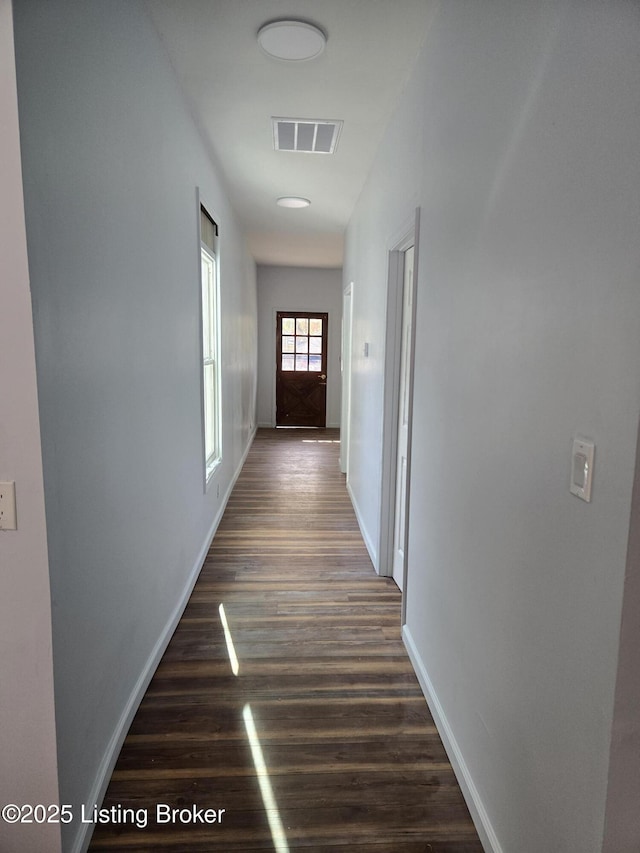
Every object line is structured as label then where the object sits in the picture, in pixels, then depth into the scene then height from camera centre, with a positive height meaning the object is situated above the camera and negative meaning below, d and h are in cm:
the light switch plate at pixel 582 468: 101 -22
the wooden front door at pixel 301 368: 909 -31
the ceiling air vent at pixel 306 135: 311 +131
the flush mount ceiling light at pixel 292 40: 215 +129
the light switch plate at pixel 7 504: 125 -37
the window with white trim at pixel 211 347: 384 +1
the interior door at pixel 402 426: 306 -44
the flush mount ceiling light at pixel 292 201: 475 +133
